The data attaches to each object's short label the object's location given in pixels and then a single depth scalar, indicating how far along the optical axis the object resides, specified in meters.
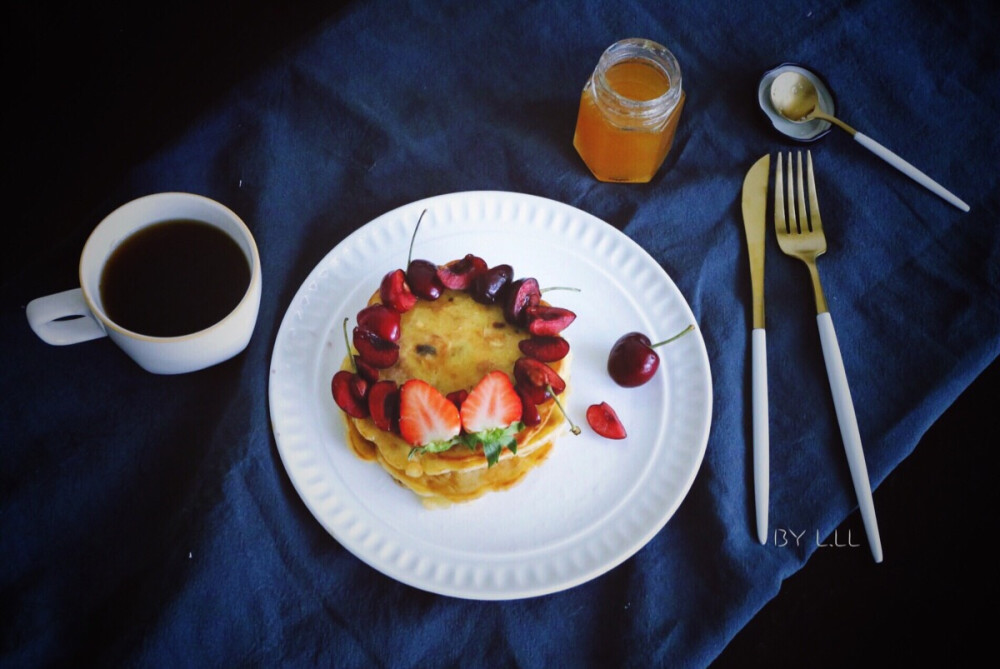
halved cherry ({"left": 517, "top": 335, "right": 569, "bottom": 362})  0.41
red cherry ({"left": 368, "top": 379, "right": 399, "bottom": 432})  0.39
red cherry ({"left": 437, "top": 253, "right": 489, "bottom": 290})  0.42
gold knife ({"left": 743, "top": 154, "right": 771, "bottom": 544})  0.43
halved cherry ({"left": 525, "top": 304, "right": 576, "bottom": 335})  0.41
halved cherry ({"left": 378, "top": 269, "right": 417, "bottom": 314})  0.42
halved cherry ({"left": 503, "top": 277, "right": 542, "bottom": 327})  0.41
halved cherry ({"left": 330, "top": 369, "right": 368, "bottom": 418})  0.40
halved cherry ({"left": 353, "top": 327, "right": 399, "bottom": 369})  0.41
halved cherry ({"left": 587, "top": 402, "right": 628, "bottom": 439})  0.42
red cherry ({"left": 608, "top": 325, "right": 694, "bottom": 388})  0.42
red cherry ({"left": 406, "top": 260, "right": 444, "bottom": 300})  0.42
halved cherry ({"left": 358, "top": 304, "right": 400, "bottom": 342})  0.41
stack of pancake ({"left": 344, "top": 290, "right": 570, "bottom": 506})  0.40
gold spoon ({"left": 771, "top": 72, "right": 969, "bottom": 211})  0.49
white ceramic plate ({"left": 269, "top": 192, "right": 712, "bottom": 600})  0.40
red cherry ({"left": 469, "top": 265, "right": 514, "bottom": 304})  0.42
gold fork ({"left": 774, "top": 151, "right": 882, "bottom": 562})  0.43
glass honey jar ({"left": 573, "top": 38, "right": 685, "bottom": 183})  0.44
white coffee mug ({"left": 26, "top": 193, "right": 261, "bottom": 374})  0.39
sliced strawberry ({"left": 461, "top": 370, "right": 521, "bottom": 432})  0.38
